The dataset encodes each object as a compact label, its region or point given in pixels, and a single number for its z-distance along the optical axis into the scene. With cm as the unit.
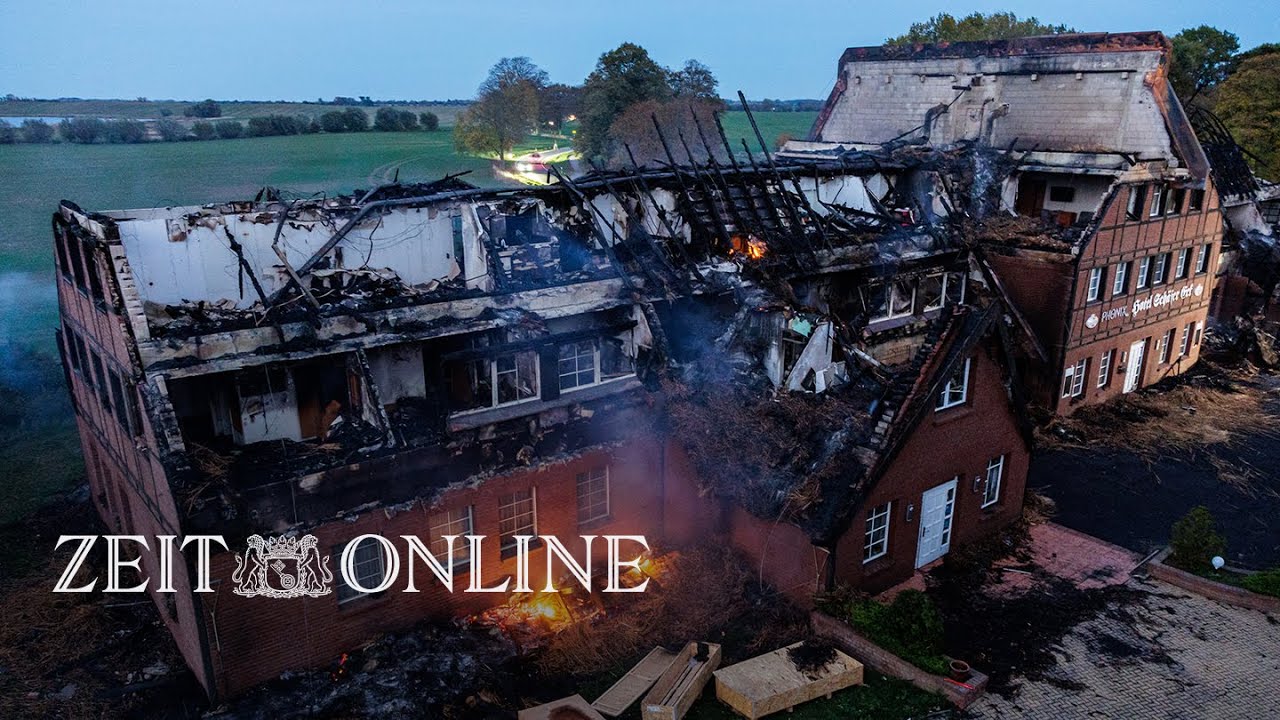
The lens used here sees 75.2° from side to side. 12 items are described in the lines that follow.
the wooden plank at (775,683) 1489
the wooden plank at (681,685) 1462
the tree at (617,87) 7500
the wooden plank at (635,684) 1512
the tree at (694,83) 8131
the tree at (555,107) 9444
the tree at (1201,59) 6931
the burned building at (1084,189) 2844
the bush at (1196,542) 1934
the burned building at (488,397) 1584
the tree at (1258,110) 5400
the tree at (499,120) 8888
